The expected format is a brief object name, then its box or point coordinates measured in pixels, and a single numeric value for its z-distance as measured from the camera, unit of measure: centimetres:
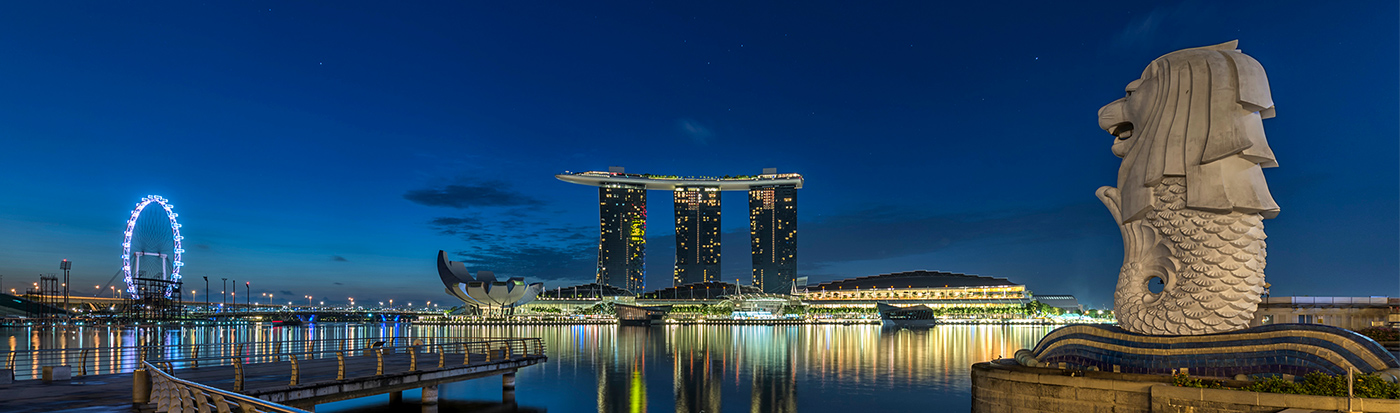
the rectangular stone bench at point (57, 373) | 1670
